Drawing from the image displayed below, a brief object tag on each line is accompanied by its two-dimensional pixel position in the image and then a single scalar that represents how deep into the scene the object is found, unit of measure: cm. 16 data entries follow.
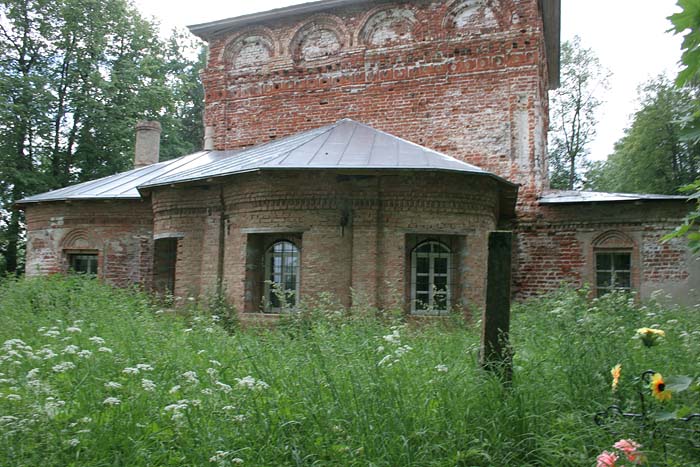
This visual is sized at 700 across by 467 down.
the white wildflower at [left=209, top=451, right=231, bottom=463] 332
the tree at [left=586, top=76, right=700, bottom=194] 2459
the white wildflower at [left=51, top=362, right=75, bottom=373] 409
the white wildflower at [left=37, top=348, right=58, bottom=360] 442
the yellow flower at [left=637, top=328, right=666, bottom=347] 366
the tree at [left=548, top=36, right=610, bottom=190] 3002
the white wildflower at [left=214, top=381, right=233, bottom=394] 397
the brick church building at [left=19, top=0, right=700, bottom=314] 984
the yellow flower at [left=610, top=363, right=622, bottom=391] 335
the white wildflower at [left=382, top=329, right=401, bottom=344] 460
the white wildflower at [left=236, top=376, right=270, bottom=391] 389
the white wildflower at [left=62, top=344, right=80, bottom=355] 431
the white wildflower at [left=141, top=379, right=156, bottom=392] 394
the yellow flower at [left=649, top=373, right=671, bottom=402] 296
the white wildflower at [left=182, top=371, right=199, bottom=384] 407
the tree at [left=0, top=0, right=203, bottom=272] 2000
